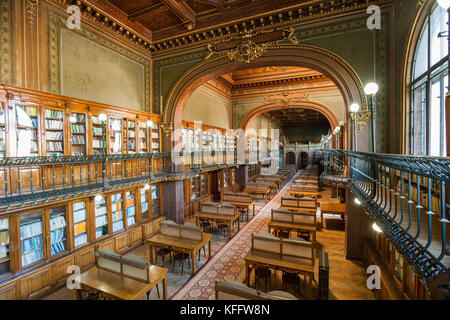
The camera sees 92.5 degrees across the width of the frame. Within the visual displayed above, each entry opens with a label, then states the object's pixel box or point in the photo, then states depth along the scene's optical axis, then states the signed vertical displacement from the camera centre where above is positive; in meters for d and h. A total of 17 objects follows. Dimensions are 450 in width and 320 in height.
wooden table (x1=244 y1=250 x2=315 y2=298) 4.59 -2.44
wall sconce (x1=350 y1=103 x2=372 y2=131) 5.92 +1.05
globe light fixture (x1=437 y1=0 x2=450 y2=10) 1.70 +1.19
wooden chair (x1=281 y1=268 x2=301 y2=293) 4.84 -2.81
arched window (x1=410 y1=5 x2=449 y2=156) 3.55 +1.23
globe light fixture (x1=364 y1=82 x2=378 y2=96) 3.86 +1.20
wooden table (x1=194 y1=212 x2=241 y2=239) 7.81 -2.28
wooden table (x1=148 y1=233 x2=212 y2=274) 5.76 -2.43
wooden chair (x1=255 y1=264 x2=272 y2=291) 5.06 -2.76
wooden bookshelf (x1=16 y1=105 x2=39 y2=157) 4.91 +0.67
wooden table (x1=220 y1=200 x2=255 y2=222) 9.60 -2.18
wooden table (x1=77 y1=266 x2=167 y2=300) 3.95 -2.48
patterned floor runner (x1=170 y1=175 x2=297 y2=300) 5.03 -3.17
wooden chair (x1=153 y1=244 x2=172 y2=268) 6.21 -2.86
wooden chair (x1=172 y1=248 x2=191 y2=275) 5.92 -2.84
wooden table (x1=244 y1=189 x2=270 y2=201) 12.47 -2.09
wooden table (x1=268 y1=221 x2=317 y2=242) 6.72 -2.30
